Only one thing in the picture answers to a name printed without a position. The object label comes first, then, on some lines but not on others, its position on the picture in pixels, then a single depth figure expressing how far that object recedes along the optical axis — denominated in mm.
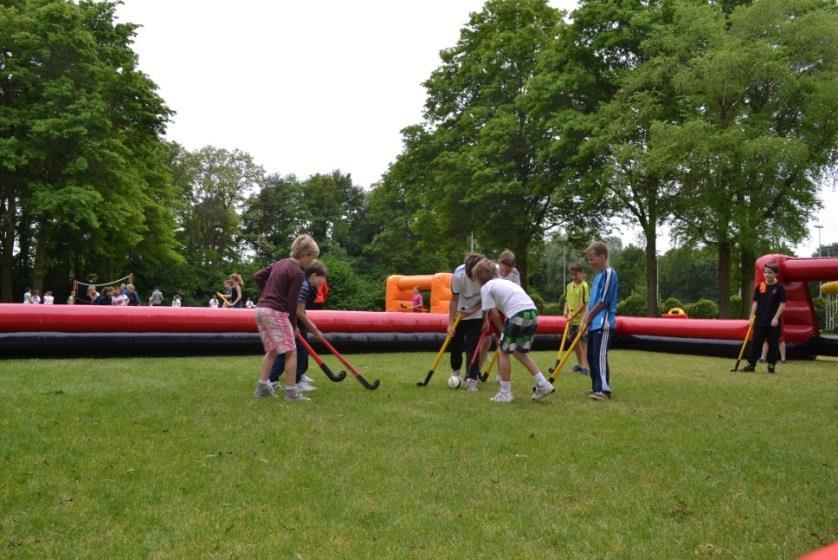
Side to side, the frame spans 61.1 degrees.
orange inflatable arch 22422
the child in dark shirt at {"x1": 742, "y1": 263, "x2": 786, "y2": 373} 12055
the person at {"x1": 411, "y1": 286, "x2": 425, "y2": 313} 23734
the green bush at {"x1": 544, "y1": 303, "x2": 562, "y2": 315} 42459
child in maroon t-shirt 7578
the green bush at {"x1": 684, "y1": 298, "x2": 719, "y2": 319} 35000
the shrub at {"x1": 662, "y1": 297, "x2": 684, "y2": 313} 37038
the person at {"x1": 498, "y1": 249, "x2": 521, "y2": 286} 10008
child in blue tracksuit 8250
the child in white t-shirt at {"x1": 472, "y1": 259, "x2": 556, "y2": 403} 7746
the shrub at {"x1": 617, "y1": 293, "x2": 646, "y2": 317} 36438
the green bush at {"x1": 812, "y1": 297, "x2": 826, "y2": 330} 33562
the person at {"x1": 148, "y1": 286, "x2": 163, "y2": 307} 26672
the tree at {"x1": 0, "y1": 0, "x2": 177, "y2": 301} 27484
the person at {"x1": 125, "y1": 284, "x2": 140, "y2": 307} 22658
